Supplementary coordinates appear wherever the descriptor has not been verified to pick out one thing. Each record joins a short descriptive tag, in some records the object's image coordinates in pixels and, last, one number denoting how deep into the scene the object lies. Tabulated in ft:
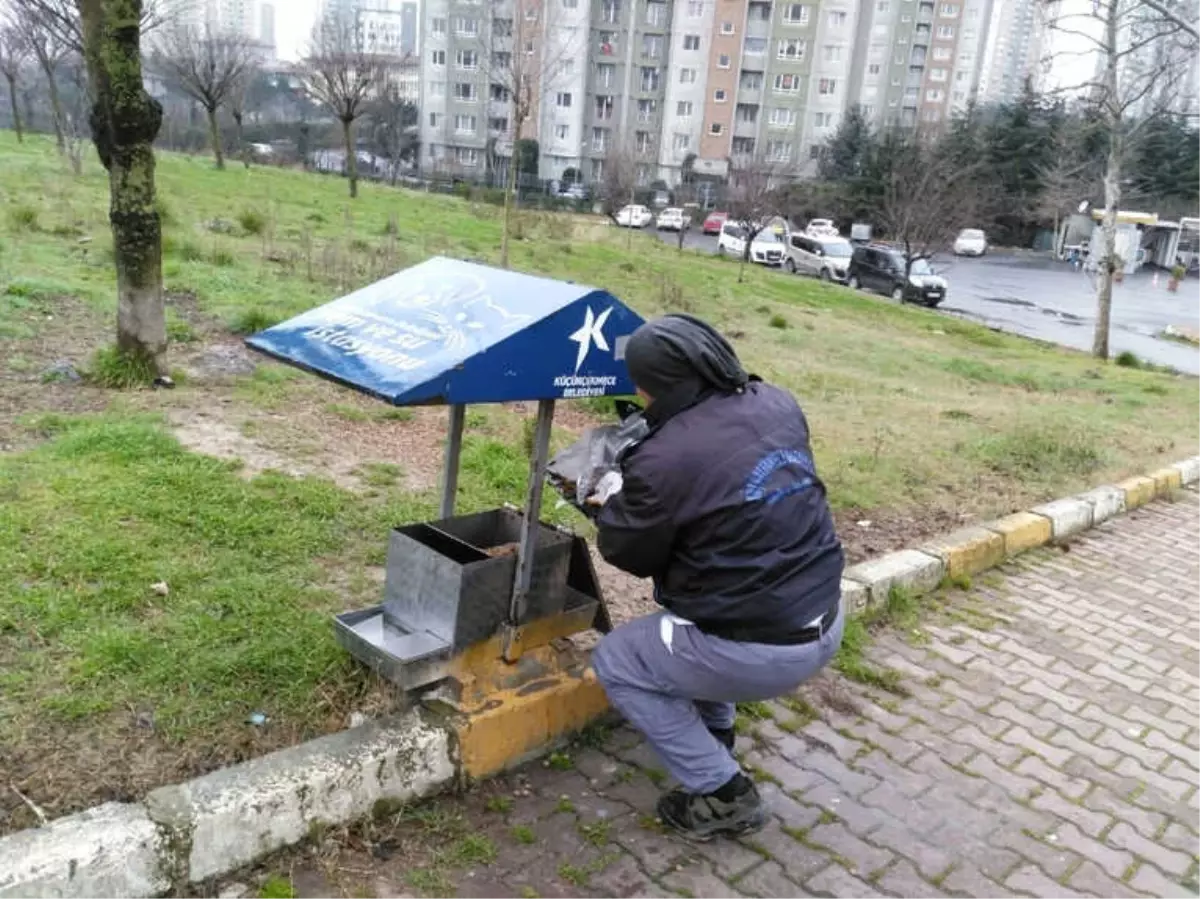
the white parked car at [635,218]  137.33
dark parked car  90.63
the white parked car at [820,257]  102.68
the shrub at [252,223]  50.85
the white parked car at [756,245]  110.73
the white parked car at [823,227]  145.86
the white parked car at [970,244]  157.38
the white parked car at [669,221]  148.98
